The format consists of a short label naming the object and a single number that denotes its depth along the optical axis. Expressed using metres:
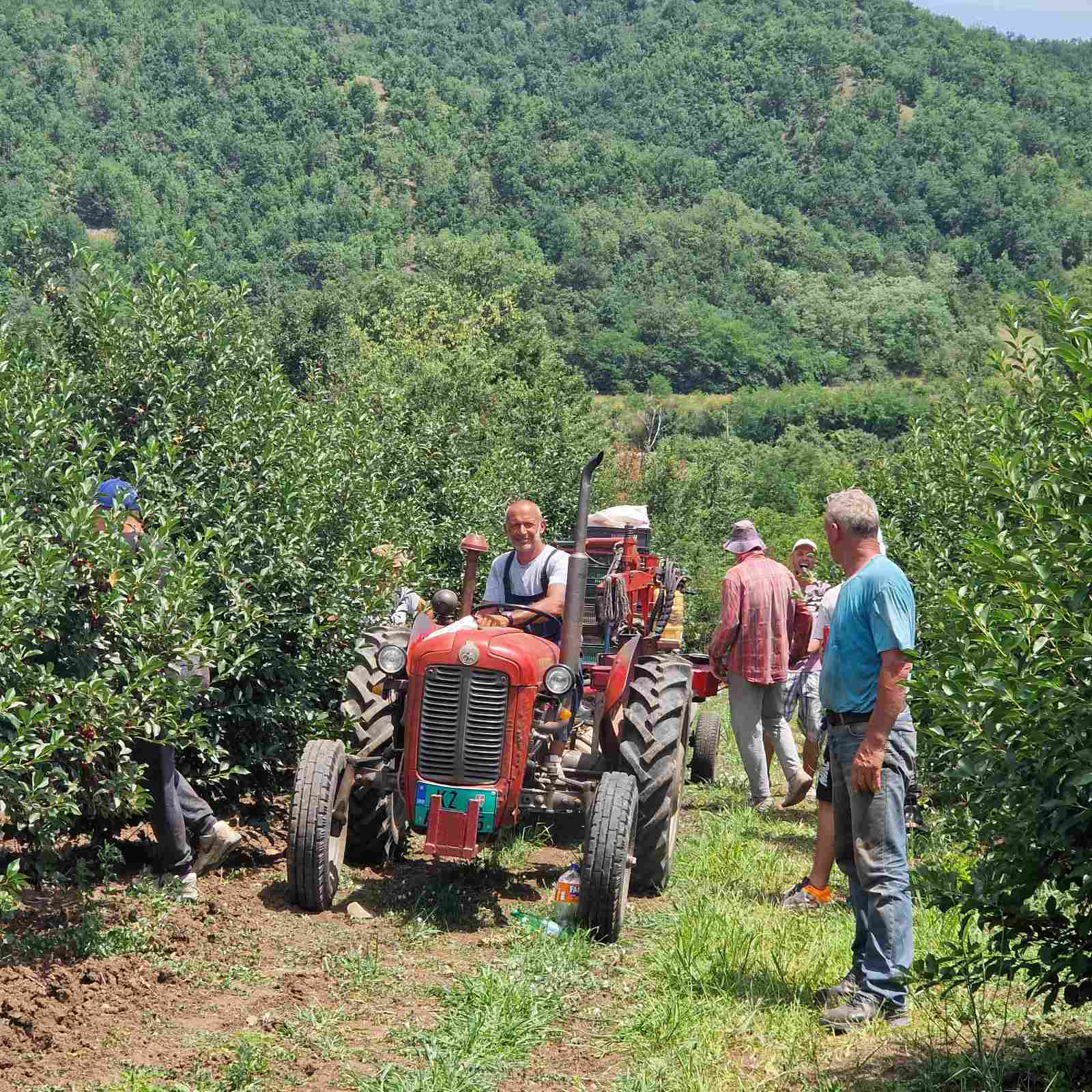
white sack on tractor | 13.05
